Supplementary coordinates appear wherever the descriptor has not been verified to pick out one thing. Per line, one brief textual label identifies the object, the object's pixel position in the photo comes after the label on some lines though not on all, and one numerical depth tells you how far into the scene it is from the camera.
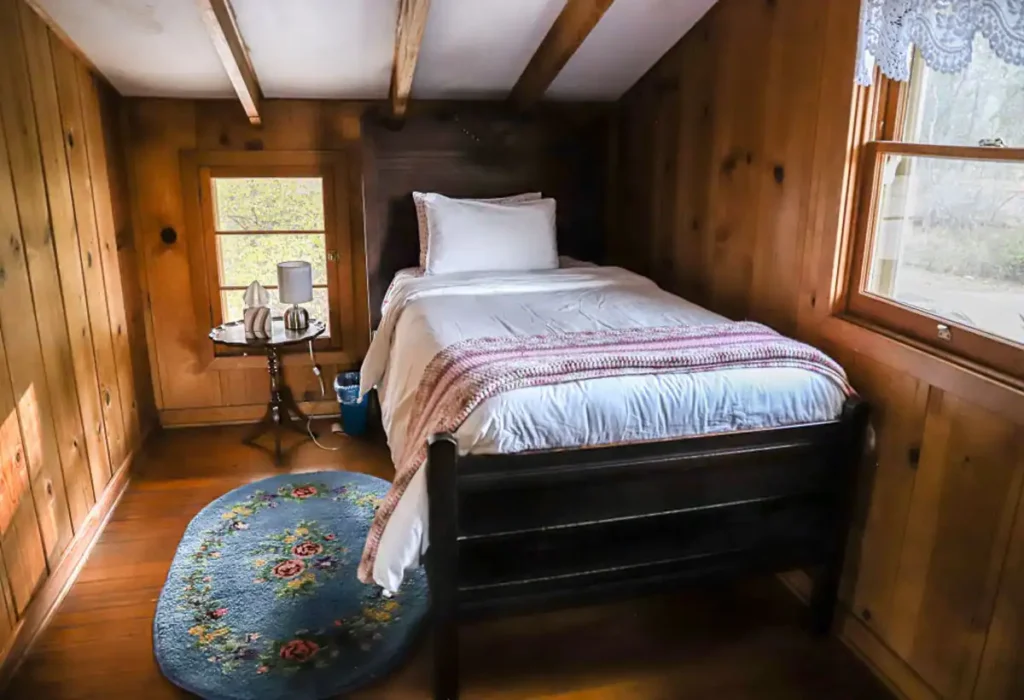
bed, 1.70
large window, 1.67
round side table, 3.16
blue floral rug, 1.95
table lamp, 3.21
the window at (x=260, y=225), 3.45
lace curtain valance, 1.46
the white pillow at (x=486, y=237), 3.18
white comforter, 1.69
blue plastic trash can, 3.46
